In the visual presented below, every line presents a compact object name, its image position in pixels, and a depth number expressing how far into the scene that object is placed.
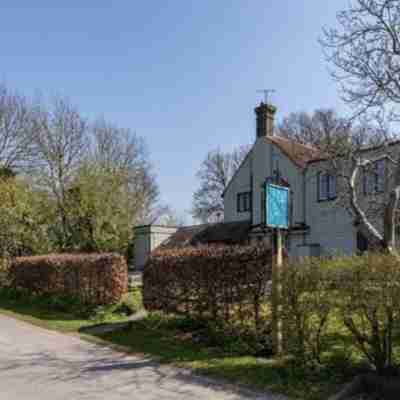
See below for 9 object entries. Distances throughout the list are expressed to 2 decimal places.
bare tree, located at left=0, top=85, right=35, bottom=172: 25.88
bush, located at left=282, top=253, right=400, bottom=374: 5.20
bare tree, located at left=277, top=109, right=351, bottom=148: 27.98
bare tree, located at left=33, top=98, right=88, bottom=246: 24.55
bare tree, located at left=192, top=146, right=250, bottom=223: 42.97
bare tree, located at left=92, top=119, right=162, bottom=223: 29.68
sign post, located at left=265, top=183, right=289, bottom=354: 6.33
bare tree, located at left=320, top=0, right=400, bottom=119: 8.02
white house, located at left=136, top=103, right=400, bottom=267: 21.48
